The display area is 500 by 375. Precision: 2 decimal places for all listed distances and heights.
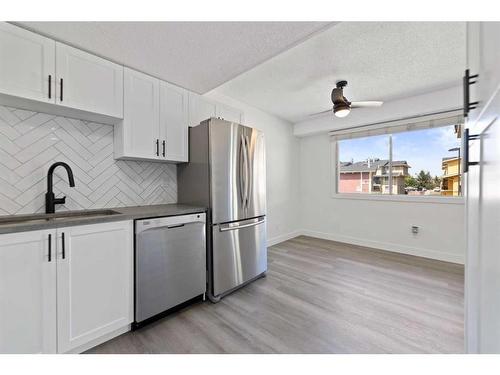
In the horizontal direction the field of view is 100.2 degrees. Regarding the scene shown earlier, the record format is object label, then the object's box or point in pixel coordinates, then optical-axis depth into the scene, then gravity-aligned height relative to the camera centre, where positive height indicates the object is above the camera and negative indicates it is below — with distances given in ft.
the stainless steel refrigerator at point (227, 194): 6.98 -0.29
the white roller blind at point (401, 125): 9.93 +3.33
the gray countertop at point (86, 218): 4.04 -0.77
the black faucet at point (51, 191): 5.55 -0.15
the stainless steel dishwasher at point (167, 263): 5.52 -2.24
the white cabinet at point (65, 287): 3.92 -2.17
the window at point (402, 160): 10.32 +1.51
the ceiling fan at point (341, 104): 8.22 +3.40
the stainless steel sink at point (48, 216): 5.08 -0.81
